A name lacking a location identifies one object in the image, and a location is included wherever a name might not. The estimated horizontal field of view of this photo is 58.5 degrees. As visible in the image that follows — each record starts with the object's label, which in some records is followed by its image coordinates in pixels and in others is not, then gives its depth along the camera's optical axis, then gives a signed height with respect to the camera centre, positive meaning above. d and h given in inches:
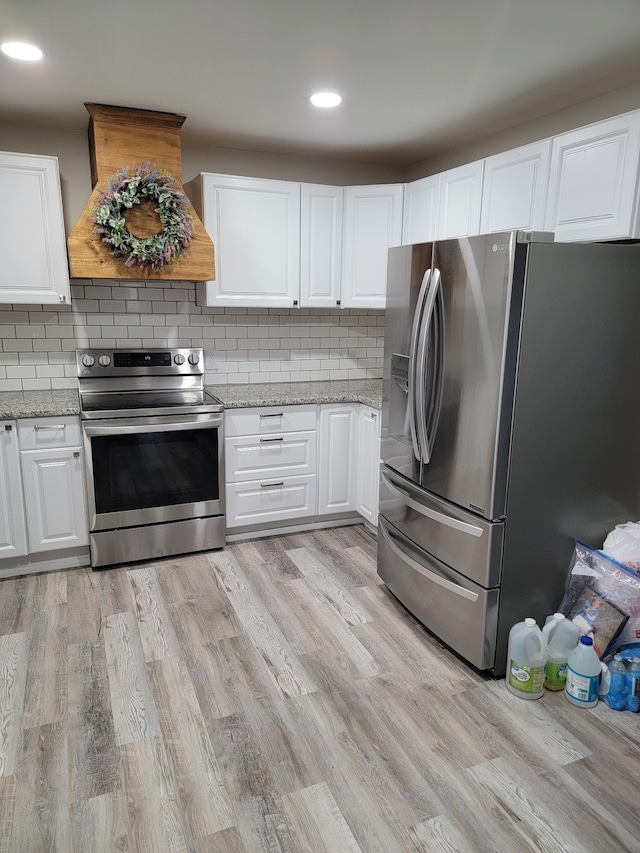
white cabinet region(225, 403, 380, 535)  138.5 -37.0
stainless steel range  123.5 -33.2
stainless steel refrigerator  81.6 -14.9
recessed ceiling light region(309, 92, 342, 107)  106.0 +40.0
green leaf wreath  118.0 +19.6
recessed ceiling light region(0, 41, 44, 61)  86.2 +39.1
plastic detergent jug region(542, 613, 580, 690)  88.4 -50.1
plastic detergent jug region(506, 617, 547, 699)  85.8 -50.5
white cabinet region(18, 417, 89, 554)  118.8 -36.3
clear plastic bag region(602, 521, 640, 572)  90.7 -35.6
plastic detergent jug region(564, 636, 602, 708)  83.5 -51.4
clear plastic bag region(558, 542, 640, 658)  87.2 -42.8
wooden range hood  117.6 +31.9
